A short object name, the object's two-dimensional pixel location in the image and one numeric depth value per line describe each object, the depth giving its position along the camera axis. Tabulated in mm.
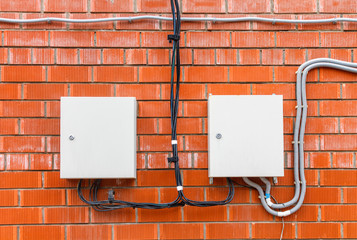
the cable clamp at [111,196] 1364
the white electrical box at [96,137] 1328
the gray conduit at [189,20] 1456
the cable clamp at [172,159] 1376
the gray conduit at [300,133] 1442
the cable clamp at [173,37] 1398
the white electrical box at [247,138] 1358
